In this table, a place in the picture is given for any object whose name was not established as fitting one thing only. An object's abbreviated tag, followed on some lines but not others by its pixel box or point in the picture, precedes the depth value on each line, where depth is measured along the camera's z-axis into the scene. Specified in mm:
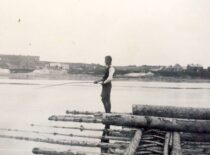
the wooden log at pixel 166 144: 7361
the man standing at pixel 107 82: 12735
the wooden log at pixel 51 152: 8479
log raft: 8127
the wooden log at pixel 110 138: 9057
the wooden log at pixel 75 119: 10021
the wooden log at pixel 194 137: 9007
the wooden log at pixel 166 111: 9934
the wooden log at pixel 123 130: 9229
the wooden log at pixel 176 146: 7168
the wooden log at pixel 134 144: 7289
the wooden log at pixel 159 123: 8859
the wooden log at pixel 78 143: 8486
